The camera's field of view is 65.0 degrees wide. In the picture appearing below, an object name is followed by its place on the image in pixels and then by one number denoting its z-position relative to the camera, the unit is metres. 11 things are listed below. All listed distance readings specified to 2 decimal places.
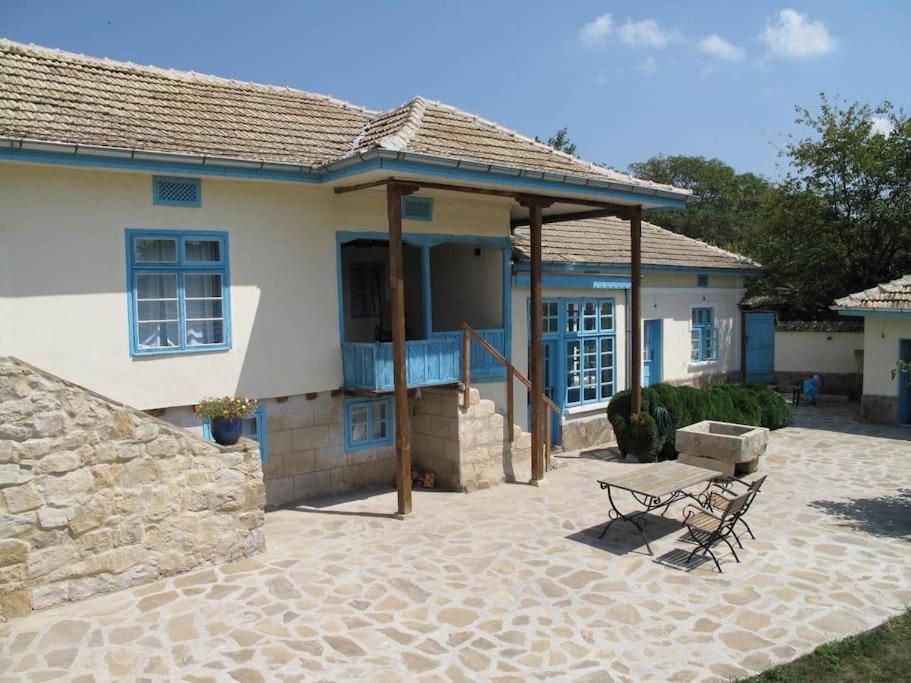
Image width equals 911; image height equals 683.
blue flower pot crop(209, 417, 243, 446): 7.51
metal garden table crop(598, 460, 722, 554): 8.25
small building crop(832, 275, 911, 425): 15.28
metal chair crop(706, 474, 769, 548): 8.13
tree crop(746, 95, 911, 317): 18.02
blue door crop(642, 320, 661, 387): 16.05
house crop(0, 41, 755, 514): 7.82
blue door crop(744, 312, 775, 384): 18.73
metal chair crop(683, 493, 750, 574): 7.62
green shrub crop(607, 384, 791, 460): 12.55
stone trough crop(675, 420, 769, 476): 11.17
